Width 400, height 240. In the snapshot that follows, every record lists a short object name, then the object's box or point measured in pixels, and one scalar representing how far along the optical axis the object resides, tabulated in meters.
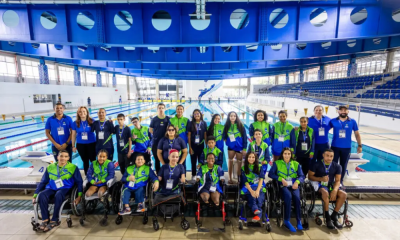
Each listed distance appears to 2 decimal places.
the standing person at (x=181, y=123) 3.93
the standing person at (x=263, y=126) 3.82
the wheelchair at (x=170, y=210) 2.94
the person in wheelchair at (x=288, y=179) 2.91
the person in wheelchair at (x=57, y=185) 2.87
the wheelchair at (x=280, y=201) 2.94
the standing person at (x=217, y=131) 3.78
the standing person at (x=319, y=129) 3.62
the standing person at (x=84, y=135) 3.68
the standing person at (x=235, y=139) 3.71
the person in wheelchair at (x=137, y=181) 3.00
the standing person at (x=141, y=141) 3.82
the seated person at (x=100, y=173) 3.13
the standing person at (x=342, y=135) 3.45
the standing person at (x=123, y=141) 3.71
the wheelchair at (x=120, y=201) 3.04
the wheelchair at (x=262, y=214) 2.89
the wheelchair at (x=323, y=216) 2.91
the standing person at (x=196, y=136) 3.86
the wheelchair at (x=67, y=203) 2.86
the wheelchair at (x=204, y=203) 2.86
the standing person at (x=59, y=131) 3.77
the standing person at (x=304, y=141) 3.55
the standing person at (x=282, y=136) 3.62
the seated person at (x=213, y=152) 3.45
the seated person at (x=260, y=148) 3.46
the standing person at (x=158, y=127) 3.89
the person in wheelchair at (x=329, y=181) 2.96
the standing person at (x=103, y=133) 3.66
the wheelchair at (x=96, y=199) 3.02
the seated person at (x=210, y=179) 3.02
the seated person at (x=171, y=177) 3.10
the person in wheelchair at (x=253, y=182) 2.99
